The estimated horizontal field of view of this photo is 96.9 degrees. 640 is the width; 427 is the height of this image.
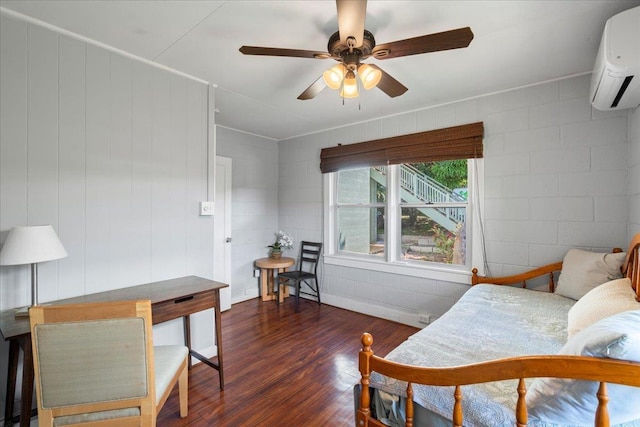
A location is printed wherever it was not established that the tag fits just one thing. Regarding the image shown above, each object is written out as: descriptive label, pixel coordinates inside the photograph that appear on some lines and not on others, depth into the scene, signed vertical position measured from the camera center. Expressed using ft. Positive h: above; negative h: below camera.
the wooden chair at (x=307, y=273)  12.65 -2.50
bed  2.90 -2.10
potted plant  13.84 -1.29
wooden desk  4.43 -1.80
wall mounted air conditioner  4.72 +2.81
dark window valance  9.16 +2.58
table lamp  4.80 -0.49
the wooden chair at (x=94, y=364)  3.81 -2.01
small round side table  12.99 -2.68
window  9.77 +0.09
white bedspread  3.54 -2.18
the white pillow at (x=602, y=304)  4.38 -1.43
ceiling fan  4.31 +2.99
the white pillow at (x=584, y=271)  6.50 -1.28
